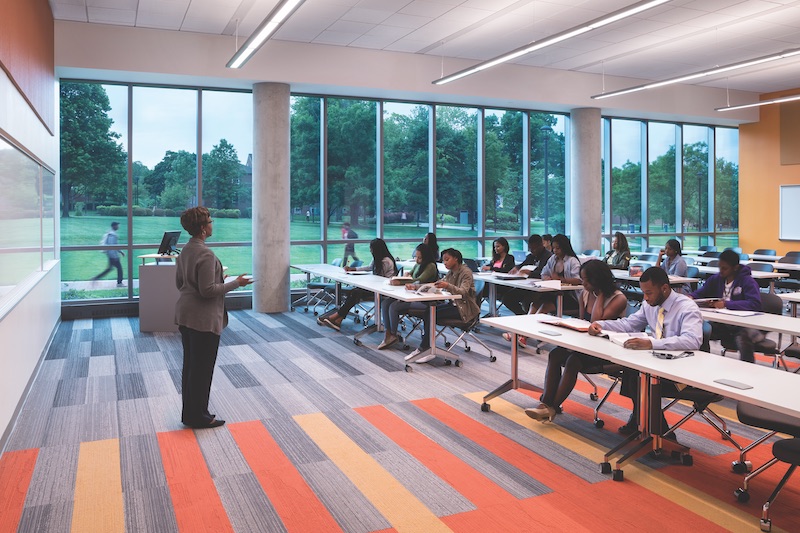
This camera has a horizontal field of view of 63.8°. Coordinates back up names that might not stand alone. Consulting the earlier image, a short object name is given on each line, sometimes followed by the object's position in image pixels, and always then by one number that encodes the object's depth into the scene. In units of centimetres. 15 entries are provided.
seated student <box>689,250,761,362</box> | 603
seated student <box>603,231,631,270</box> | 1010
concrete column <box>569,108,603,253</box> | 1305
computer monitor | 912
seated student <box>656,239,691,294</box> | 870
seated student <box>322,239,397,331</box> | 880
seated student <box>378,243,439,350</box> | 768
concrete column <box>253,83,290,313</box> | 1044
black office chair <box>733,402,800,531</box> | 322
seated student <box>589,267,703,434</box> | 414
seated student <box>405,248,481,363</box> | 700
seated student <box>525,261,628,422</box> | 481
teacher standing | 471
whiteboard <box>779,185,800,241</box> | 1421
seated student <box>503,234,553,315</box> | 892
